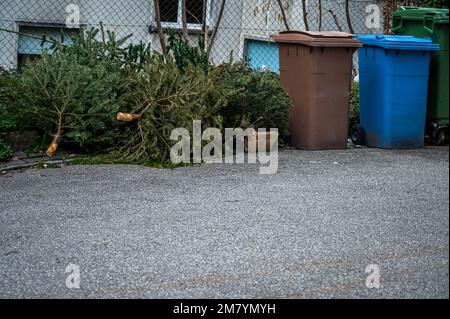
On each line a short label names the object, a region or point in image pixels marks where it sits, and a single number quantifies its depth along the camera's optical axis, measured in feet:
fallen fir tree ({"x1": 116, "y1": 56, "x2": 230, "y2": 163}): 28.73
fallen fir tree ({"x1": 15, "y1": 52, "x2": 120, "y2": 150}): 28.35
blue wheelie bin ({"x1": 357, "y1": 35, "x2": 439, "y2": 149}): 31.91
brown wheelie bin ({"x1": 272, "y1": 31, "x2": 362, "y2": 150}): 31.65
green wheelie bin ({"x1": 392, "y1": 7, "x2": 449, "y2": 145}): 33.35
